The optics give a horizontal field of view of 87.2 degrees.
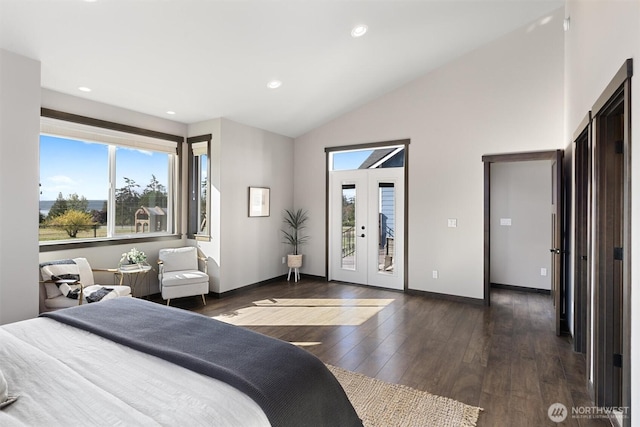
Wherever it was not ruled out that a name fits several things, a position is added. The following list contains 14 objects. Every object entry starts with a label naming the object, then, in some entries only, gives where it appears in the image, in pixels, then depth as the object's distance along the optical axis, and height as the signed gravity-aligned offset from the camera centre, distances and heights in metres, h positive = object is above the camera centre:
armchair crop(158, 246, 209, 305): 4.50 -0.81
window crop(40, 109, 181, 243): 4.09 +0.47
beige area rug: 2.16 -1.31
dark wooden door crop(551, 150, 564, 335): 3.68 -0.35
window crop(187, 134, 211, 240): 5.28 +0.49
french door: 5.66 -0.18
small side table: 4.29 -0.76
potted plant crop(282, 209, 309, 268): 6.56 -0.23
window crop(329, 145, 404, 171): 5.69 +1.03
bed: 1.16 -0.66
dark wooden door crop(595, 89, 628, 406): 2.23 -0.26
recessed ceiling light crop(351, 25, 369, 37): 3.75 +2.10
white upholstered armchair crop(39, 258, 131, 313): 3.59 -0.80
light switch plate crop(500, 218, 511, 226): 5.79 -0.08
